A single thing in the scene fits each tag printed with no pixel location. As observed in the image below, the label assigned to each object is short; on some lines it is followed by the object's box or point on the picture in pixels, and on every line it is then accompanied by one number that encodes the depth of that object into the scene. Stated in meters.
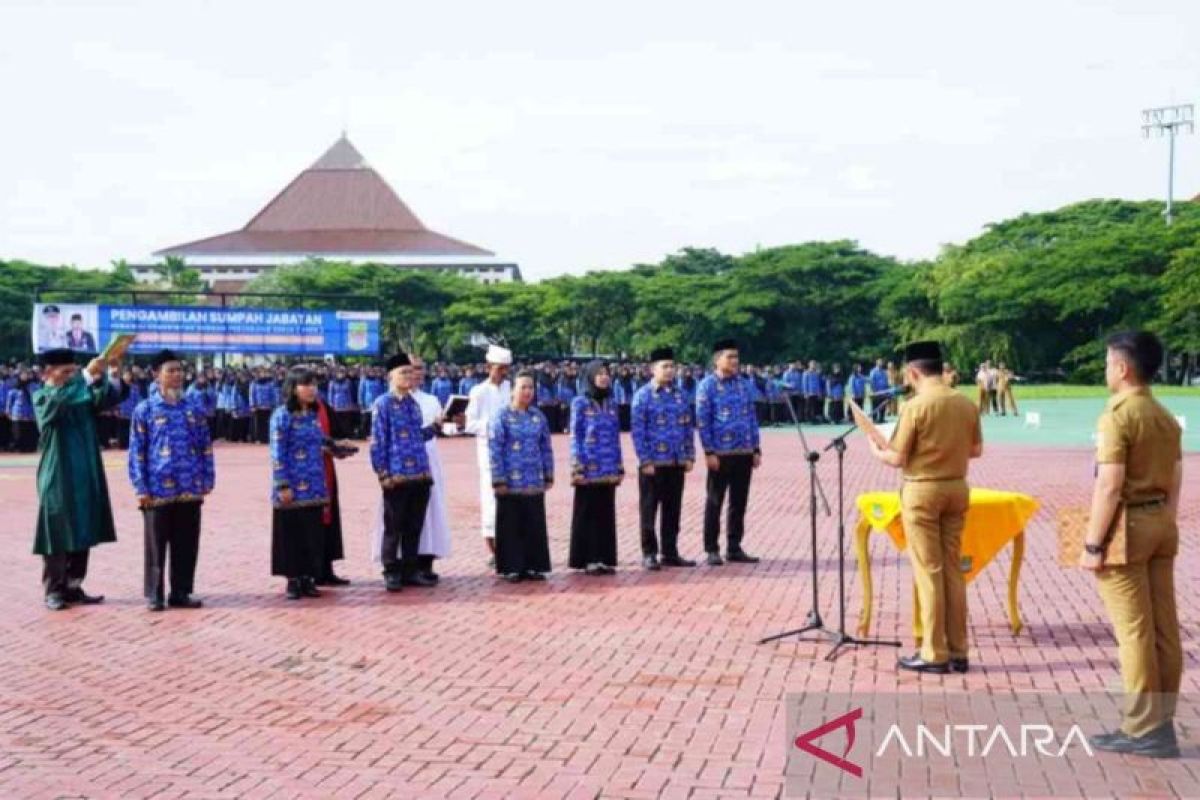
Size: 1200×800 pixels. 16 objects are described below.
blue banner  27.42
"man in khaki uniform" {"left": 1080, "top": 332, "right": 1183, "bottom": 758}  5.28
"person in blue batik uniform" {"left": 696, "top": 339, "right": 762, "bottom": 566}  10.49
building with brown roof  93.56
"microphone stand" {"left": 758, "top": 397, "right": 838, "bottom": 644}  7.50
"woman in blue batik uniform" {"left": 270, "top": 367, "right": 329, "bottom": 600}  9.12
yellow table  7.29
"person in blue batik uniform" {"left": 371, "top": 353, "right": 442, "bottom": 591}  9.52
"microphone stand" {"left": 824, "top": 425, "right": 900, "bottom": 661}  7.31
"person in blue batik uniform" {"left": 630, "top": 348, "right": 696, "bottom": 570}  10.40
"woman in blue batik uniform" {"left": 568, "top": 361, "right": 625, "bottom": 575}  10.12
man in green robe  8.99
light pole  63.08
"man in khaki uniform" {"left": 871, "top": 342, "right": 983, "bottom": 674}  6.64
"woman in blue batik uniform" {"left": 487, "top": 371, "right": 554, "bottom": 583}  9.79
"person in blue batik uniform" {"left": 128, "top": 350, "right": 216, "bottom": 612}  8.89
